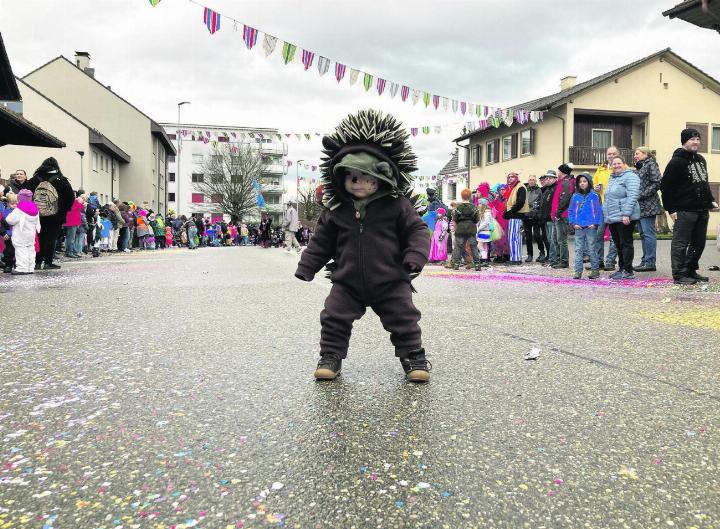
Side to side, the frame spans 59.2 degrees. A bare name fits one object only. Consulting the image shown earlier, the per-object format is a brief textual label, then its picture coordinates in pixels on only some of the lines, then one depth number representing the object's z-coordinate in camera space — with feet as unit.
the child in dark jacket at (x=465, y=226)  40.73
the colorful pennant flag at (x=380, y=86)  55.26
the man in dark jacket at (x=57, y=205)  39.29
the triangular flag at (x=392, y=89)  57.11
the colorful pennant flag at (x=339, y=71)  49.77
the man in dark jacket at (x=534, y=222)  44.31
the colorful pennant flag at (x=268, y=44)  43.78
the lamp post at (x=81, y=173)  117.50
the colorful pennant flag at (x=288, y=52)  45.28
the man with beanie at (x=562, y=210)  37.70
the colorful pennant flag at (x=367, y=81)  53.01
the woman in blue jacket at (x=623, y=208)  30.35
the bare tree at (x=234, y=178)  224.33
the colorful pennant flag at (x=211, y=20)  39.86
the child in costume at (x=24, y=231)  36.09
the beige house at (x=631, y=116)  113.39
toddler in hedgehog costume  11.02
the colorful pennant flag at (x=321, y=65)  47.93
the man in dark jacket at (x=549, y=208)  41.29
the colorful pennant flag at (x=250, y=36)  42.64
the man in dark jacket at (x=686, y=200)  27.12
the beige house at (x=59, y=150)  114.62
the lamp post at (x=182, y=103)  177.09
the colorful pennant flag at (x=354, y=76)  51.32
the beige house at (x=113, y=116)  148.77
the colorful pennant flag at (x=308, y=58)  46.80
